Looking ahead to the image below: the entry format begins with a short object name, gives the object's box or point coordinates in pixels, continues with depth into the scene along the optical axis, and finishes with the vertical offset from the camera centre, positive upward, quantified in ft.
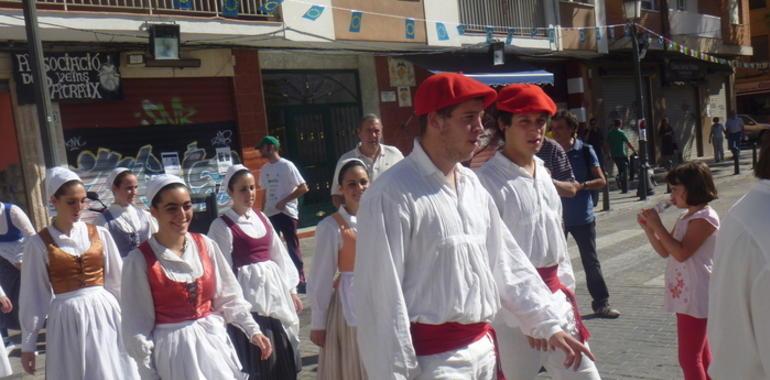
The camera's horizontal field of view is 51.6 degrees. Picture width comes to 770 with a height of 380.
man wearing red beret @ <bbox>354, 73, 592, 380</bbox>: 8.83 -1.57
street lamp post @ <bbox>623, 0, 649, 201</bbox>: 55.16 +0.21
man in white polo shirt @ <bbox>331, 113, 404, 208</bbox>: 23.86 -0.67
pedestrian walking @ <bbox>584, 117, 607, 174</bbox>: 65.21 -2.60
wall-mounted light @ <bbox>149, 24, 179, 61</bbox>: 37.40 +5.09
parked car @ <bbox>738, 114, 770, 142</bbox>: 105.65 -5.40
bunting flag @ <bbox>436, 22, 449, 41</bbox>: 56.05 +6.26
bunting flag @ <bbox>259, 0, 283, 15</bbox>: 44.19 +7.29
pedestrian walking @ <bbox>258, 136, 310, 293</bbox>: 32.30 -2.24
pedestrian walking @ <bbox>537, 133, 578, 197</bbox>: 21.40 -1.45
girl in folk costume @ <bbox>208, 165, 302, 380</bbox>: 17.02 -3.03
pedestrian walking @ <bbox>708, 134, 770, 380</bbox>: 6.84 -1.75
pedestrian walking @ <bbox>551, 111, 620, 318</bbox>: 23.47 -3.55
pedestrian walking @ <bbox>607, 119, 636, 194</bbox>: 62.39 -3.97
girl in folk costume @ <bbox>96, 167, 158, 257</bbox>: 21.95 -1.78
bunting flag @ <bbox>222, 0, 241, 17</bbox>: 41.78 +7.02
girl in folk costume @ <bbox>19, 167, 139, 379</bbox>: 15.72 -2.78
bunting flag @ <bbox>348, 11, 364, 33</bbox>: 49.52 +6.72
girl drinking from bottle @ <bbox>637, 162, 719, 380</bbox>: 14.12 -2.89
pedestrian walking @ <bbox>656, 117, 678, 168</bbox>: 76.43 -4.46
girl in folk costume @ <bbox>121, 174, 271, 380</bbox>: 12.66 -2.50
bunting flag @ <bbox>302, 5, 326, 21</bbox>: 46.47 +7.05
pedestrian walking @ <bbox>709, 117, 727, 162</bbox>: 85.97 -5.17
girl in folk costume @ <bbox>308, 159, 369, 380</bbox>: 14.61 -2.97
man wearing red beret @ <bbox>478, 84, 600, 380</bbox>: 12.82 -1.61
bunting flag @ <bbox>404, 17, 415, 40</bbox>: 53.67 +6.39
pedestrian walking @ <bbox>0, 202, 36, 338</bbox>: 25.48 -2.44
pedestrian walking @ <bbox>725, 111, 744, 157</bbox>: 82.31 -4.03
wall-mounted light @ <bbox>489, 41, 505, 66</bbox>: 57.88 +4.55
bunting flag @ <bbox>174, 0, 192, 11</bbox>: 41.14 +7.37
